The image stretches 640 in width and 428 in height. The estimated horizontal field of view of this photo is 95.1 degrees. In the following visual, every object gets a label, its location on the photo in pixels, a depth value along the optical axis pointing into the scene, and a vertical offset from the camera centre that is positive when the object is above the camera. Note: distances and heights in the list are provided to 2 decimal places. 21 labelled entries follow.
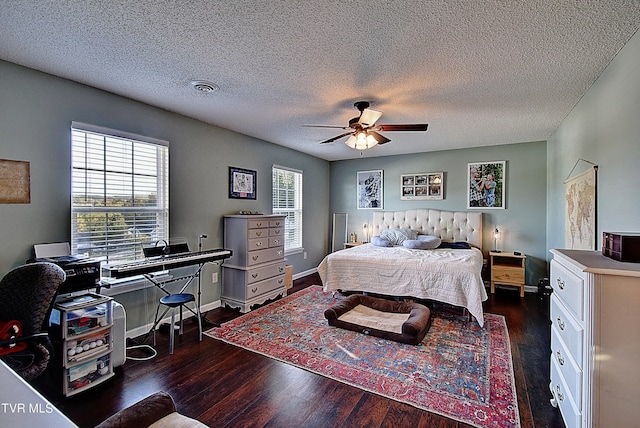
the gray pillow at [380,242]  5.11 -0.52
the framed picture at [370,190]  6.32 +0.51
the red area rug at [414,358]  2.11 -1.34
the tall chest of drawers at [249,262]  3.98 -0.70
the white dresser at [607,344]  1.30 -0.61
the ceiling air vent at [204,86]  2.68 +1.19
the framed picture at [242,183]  4.33 +0.45
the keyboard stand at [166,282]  3.03 -0.79
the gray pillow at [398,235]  5.31 -0.41
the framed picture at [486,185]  5.15 +0.50
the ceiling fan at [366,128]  2.97 +0.90
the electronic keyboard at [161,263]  2.52 -0.49
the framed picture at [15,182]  2.30 +0.24
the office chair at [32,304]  1.74 -0.58
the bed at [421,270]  3.45 -0.75
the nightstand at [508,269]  4.63 -0.91
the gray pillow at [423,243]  4.84 -0.51
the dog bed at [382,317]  2.99 -1.24
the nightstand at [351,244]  6.06 -0.65
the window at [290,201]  5.37 +0.22
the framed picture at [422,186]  5.66 +0.53
